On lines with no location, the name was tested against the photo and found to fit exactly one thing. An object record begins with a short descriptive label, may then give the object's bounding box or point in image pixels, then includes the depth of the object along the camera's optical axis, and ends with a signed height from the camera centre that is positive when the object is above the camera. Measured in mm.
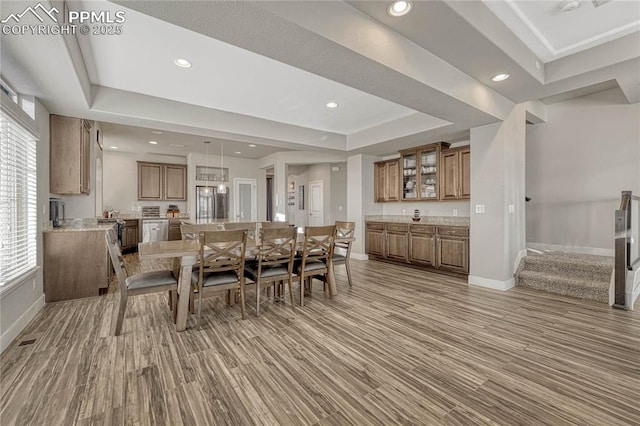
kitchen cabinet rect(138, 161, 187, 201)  7723 +891
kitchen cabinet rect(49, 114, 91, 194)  3656 +764
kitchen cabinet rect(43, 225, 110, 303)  3455 -665
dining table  2626 -450
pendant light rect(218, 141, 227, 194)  7820 +1389
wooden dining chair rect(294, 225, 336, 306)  3421 -528
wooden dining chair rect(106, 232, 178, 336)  2573 -684
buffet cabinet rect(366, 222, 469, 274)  4823 -614
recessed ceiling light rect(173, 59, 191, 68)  3049 +1666
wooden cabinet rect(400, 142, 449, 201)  5565 +867
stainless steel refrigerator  7945 +284
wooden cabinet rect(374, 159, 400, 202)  6332 +762
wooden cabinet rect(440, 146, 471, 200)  5027 +730
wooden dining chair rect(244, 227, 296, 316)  3104 -535
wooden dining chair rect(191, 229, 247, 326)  2695 -534
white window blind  2477 +131
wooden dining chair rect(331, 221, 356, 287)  4113 -412
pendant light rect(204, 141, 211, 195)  7879 +1320
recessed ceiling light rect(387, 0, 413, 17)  2071 +1565
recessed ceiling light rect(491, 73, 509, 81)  3221 +1595
